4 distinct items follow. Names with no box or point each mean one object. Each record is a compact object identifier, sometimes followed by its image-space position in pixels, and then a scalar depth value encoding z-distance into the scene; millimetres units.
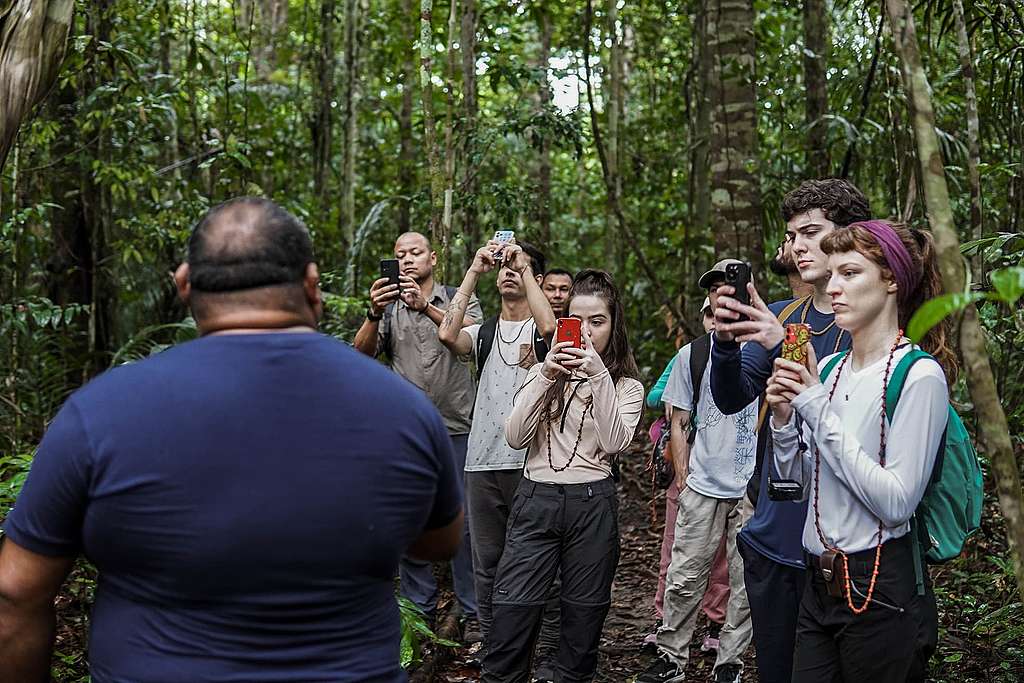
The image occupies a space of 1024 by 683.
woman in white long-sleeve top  2971
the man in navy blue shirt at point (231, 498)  1959
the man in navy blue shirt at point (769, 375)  3424
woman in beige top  4590
